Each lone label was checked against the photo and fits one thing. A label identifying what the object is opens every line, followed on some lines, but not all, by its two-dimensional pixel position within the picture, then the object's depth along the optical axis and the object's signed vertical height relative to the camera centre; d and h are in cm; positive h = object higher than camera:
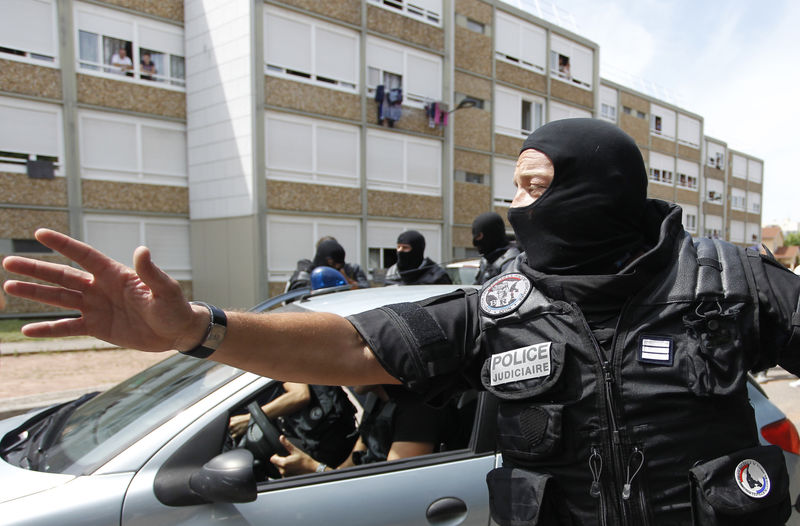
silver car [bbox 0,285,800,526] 160 -77
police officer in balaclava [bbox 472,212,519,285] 511 +1
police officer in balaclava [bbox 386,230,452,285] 550 -28
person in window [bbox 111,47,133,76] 1416 +476
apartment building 1334 +314
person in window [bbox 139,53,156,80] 1473 +481
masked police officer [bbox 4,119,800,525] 108 -22
